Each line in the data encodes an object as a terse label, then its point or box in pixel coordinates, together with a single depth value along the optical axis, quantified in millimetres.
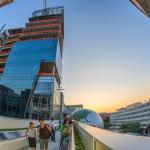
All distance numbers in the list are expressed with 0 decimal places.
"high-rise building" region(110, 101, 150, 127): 54390
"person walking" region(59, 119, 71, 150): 5893
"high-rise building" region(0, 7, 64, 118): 33441
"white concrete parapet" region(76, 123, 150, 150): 1425
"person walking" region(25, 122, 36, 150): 6019
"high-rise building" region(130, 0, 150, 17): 10134
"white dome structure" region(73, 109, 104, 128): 29674
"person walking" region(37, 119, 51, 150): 5783
